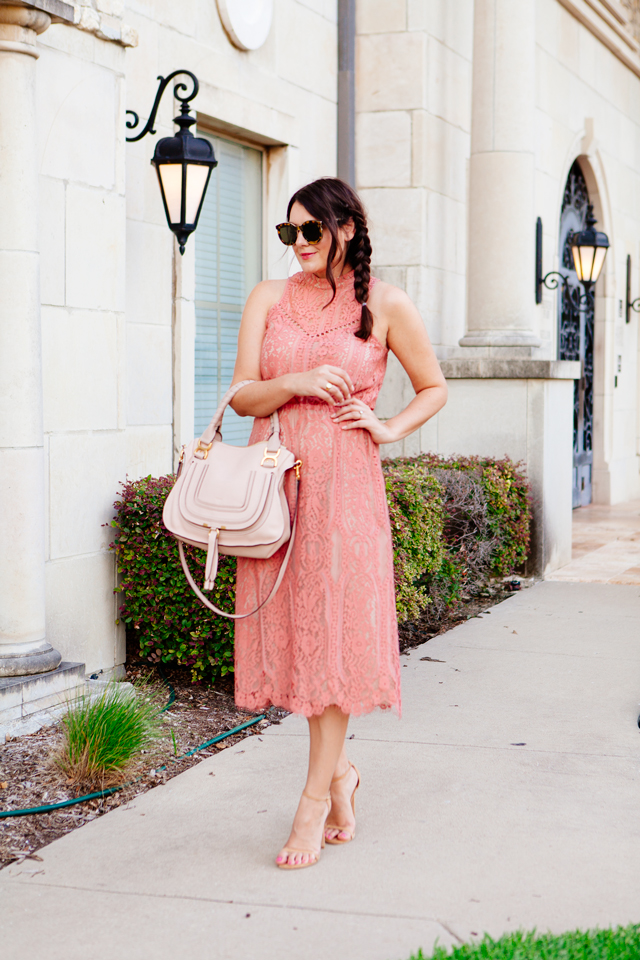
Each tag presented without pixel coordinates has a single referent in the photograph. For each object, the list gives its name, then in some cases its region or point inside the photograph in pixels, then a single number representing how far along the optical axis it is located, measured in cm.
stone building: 464
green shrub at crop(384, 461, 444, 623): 604
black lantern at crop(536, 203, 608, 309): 1114
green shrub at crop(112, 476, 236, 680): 526
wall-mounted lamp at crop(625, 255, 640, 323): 1499
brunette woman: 334
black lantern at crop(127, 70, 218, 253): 587
